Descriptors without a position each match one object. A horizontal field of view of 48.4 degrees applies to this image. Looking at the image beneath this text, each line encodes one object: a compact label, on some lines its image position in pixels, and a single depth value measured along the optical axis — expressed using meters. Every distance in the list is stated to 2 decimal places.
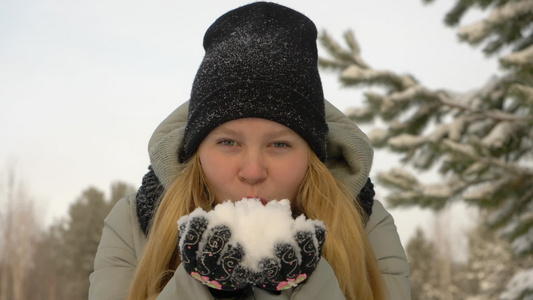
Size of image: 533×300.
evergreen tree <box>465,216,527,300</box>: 24.56
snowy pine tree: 5.55
